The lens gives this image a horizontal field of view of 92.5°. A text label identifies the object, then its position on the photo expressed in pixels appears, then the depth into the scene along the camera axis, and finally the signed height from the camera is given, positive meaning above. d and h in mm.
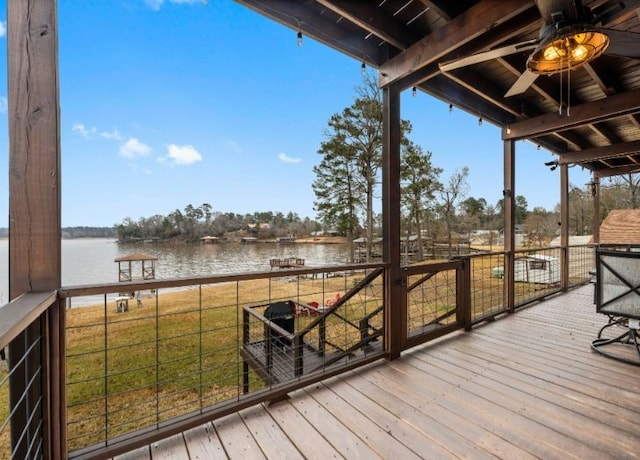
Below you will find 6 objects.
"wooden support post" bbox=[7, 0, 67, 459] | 1229 +259
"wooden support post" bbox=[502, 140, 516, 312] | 3979 +113
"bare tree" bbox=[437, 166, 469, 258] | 14961 +1720
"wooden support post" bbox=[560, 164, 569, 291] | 5230 +54
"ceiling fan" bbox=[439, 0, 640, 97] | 1590 +1072
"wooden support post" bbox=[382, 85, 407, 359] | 2625 +65
